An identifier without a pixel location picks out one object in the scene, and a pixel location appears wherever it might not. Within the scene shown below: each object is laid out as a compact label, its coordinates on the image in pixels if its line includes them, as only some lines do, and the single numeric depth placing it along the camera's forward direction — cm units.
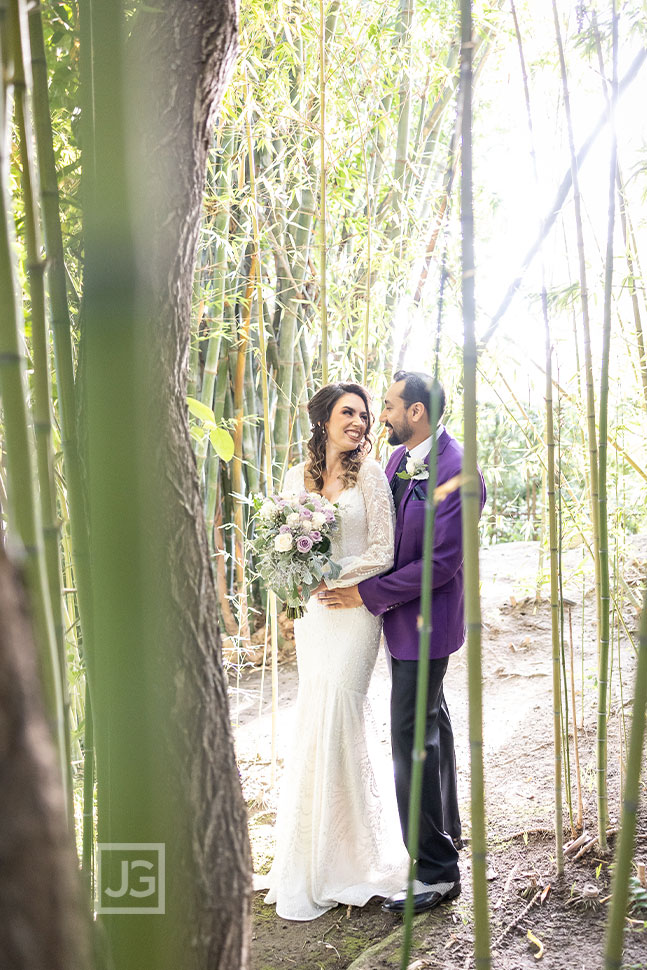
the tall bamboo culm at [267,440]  287
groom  224
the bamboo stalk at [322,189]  255
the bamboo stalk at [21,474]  69
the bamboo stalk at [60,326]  94
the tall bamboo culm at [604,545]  142
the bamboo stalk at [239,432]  443
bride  234
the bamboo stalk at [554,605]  185
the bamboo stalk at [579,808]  228
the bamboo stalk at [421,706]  91
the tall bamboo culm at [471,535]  87
